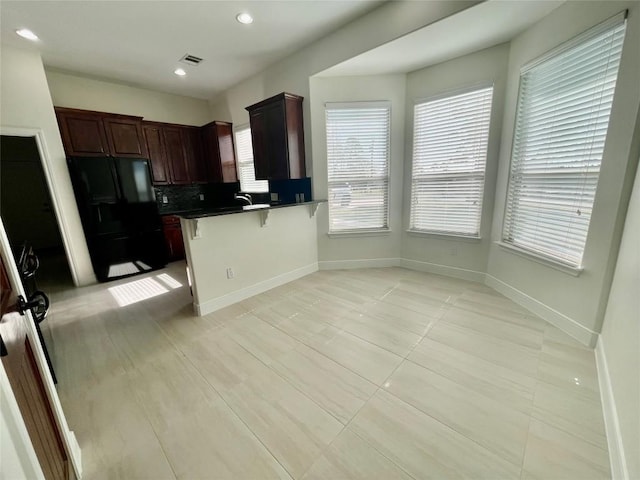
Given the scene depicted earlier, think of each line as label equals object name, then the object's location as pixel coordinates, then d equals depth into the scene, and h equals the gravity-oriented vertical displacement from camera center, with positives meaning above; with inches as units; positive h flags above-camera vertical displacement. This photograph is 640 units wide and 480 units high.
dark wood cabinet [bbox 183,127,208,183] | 187.0 +25.6
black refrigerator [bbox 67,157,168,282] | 136.0 -11.6
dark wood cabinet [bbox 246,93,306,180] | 129.5 +26.3
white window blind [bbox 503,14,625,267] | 73.9 +10.6
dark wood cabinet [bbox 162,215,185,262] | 172.2 -31.5
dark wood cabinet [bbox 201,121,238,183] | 180.2 +26.5
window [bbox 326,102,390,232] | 135.0 +9.2
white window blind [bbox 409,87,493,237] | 115.9 +8.2
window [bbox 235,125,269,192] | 178.4 +17.7
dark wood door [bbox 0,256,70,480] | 30.2 -25.5
